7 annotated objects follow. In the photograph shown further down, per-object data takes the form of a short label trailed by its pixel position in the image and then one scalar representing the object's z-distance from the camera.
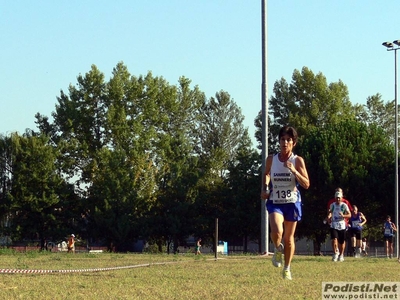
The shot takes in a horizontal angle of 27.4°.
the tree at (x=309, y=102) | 82.94
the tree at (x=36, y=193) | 75.94
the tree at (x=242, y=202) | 73.50
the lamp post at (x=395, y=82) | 53.71
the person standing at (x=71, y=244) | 51.12
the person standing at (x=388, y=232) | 39.59
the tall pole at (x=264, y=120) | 27.22
